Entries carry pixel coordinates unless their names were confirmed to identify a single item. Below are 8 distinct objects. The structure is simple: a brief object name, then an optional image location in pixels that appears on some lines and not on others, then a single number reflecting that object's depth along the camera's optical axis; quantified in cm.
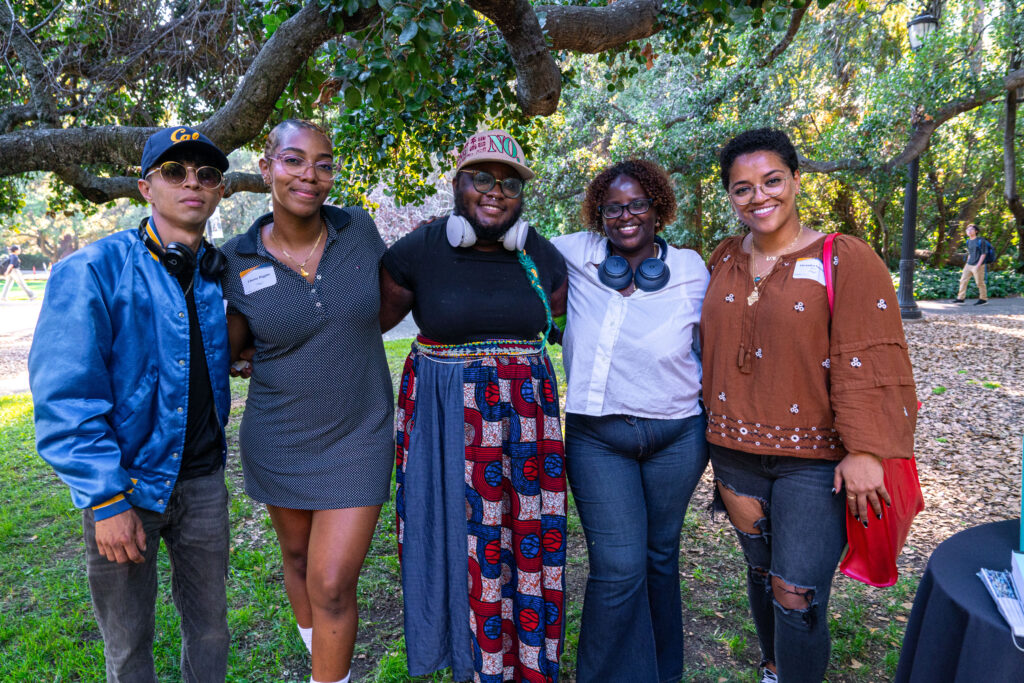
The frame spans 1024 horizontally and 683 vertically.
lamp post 1232
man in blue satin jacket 192
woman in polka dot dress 251
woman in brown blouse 222
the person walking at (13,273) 2197
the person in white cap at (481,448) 262
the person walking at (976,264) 1487
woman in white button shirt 262
